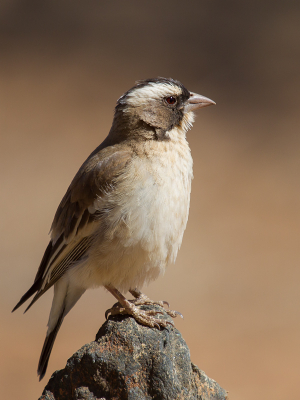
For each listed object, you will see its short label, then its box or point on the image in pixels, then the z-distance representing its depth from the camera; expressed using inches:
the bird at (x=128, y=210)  290.8
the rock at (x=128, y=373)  249.9
